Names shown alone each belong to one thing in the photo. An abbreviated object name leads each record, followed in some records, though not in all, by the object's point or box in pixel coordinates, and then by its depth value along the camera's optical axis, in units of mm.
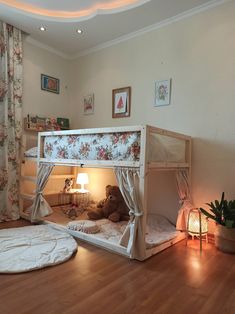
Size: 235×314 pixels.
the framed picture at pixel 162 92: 3086
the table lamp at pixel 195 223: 2521
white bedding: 2366
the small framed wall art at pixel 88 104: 3983
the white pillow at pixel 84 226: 2555
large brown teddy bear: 3154
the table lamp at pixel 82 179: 3721
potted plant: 2285
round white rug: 1897
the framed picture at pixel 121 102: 3498
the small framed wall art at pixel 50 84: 3887
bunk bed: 2078
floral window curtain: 3252
